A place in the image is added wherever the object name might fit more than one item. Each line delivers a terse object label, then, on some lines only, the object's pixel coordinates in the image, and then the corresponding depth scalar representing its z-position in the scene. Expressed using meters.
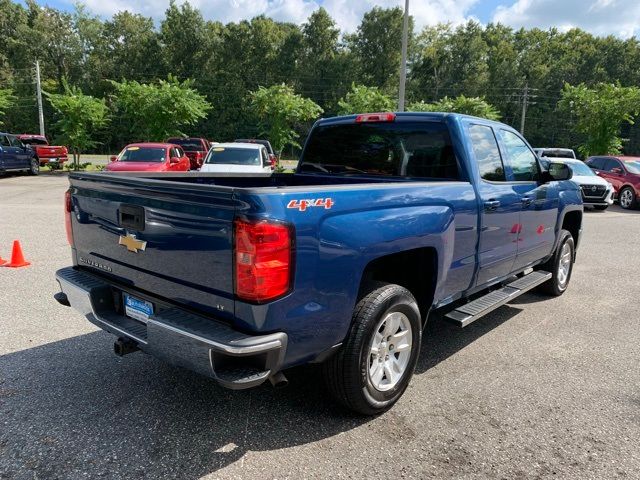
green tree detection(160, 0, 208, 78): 58.19
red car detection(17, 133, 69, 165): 24.94
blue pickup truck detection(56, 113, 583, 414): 2.40
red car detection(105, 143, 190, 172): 14.46
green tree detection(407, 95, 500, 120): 33.00
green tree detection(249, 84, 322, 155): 29.28
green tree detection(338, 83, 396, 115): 30.05
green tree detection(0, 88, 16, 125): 27.06
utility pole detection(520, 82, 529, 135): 54.84
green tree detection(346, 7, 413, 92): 64.75
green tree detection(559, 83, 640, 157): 28.80
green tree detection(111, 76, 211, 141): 24.92
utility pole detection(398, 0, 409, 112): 16.55
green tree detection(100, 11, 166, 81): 58.94
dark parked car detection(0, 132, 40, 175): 20.42
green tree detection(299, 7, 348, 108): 64.25
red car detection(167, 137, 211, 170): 24.28
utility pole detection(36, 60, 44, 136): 35.66
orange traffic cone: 6.62
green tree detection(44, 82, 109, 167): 23.88
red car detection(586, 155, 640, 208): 16.52
